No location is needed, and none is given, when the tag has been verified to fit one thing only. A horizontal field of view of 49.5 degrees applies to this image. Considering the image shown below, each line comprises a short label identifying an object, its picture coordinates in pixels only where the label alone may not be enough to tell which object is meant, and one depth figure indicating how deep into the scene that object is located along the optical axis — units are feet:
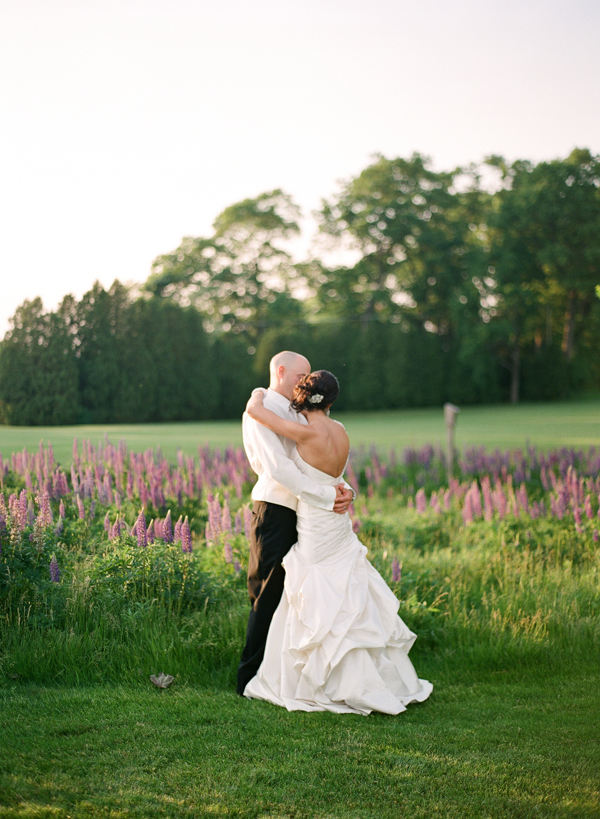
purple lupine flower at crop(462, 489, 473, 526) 23.81
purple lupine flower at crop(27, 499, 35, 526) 15.72
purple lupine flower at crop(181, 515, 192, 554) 15.20
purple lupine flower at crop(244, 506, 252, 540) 18.09
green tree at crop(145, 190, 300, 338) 87.20
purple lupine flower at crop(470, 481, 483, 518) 24.12
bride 11.73
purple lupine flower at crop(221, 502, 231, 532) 16.80
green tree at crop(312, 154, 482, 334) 95.61
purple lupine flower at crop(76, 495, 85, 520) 17.79
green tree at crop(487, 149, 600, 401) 66.54
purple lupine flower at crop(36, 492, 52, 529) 15.33
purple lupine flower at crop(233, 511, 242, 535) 19.15
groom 12.39
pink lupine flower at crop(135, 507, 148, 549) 15.11
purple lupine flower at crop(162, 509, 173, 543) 15.74
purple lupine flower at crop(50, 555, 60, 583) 13.83
